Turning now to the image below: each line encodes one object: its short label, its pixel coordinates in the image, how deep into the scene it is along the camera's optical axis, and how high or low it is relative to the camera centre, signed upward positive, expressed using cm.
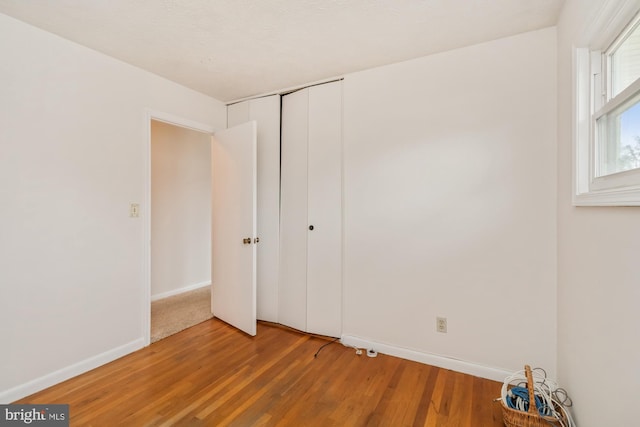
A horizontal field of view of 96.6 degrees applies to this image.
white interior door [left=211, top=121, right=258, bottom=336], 272 -14
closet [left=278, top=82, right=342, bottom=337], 261 +2
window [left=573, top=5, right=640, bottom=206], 108 +42
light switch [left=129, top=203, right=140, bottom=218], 242 +2
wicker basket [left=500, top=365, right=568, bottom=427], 145 -105
